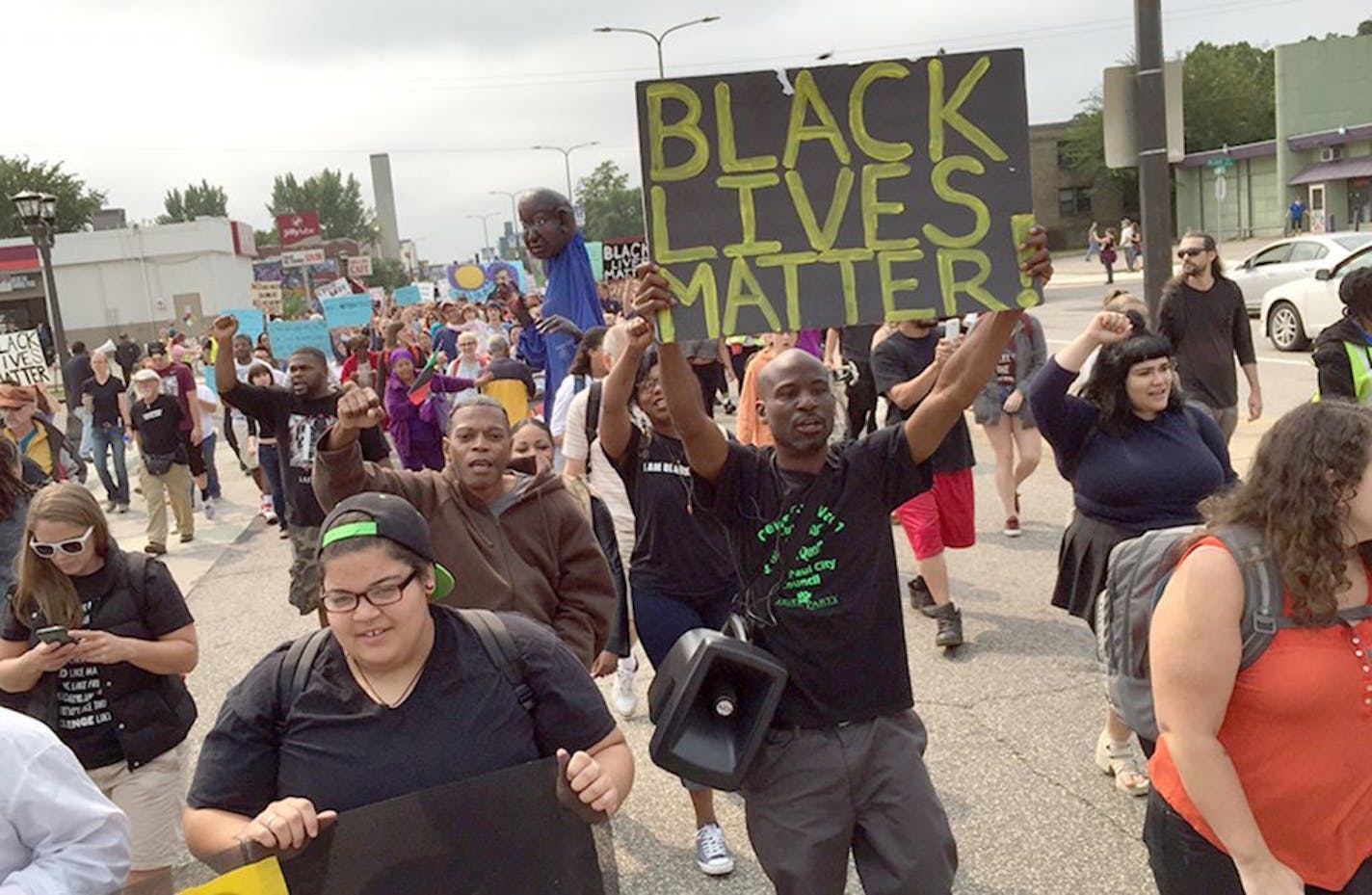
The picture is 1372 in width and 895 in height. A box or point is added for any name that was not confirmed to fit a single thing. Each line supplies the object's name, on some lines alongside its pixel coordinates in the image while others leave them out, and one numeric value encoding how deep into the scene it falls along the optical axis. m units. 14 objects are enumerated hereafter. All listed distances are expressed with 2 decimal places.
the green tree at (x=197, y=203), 133.88
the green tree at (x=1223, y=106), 60.78
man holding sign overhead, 3.12
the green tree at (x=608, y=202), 87.21
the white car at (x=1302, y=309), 16.86
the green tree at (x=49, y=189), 70.75
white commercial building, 60.41
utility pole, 8.41
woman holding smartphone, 3.76
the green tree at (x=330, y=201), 135.12
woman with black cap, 2.46
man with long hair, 7.33
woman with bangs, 4.38
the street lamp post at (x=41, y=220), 16.94
